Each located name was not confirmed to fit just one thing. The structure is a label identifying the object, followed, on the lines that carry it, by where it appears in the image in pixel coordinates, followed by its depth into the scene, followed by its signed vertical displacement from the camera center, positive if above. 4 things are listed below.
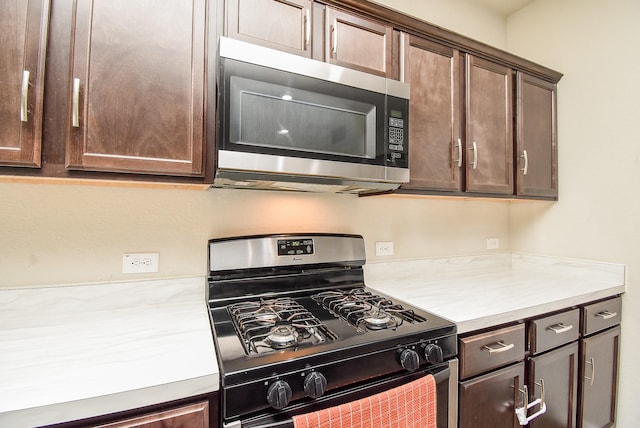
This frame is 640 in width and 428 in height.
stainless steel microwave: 1.07 +0.37
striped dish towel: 0.84 -0.56
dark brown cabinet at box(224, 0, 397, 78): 1.17 +0.77
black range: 0.82 -0.38
